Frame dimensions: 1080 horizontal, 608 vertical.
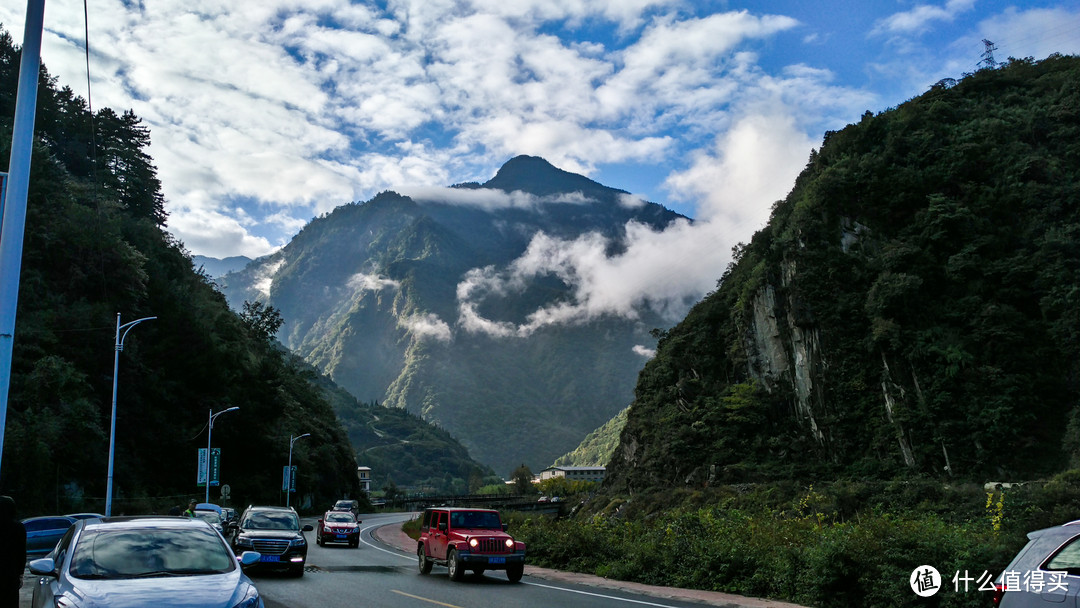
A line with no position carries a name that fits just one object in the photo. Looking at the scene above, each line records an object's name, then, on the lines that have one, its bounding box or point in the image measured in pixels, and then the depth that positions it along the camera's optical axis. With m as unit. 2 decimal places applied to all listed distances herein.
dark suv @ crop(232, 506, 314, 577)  18.61
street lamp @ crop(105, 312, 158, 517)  31.64
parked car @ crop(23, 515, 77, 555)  23.33
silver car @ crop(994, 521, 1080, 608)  6.72
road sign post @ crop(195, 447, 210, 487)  53.02
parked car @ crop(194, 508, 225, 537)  28.61
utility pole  9.60
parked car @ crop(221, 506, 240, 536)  26.58
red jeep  19.08
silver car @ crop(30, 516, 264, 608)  7.41
